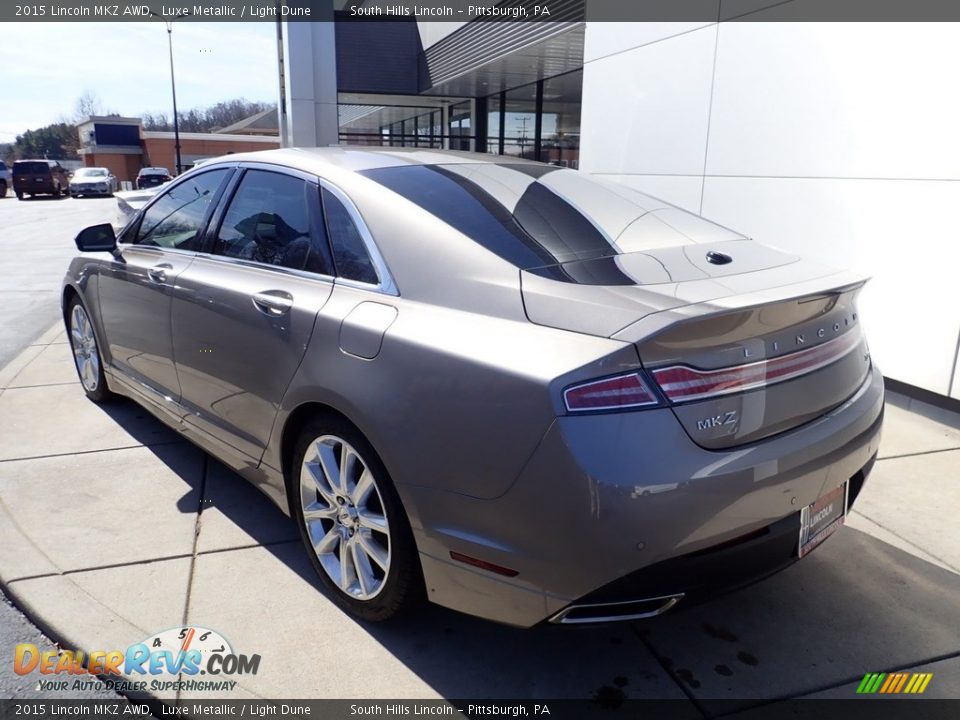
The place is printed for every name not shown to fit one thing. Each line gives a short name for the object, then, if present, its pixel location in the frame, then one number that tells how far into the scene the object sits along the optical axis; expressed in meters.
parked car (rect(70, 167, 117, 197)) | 39.59
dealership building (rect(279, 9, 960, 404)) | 4.96
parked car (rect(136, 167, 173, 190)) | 39.59
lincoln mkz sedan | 2.01
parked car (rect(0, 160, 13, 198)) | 41.28
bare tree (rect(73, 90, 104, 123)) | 104.19
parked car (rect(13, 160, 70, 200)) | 37.91
